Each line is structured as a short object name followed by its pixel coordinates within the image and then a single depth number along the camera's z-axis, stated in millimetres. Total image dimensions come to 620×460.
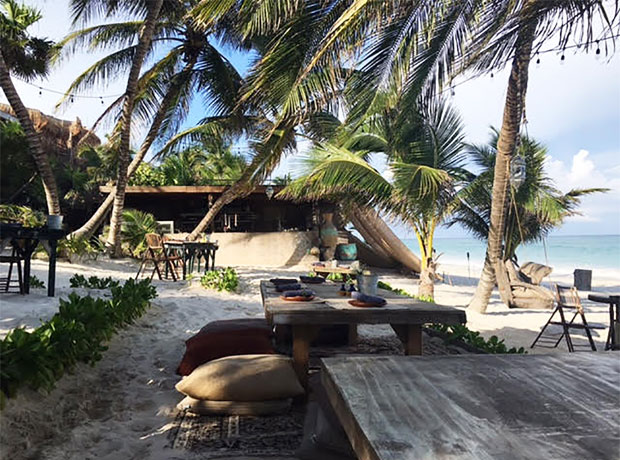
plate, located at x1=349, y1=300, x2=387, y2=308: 2658
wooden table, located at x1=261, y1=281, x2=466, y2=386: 2490
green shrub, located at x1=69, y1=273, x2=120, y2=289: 5758
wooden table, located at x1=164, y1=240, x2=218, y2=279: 8680
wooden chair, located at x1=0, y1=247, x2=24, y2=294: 4720
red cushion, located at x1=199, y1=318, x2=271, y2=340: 3238
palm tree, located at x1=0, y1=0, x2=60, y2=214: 8508
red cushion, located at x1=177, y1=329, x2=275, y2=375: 2932
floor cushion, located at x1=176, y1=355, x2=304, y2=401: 2439
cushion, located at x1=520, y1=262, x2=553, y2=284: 9969
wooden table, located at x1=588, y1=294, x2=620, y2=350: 4082
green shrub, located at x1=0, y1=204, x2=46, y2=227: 9048
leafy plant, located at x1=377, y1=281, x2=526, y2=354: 3697
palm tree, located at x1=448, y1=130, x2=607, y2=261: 9336
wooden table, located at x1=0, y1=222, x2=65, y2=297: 4723
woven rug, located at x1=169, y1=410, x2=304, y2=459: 2031
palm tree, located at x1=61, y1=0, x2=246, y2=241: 10781
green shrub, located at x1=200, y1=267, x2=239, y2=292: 7156
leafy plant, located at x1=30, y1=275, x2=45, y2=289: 5655
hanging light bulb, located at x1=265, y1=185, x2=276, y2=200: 12887
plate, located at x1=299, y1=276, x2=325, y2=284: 4375
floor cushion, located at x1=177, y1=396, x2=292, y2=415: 2428
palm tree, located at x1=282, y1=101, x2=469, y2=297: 6266
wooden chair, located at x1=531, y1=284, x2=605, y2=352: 4465
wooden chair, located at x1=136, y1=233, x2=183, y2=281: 8234
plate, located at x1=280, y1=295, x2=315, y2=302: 2904
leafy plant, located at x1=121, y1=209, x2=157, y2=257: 11484
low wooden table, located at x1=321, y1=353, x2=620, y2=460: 791
